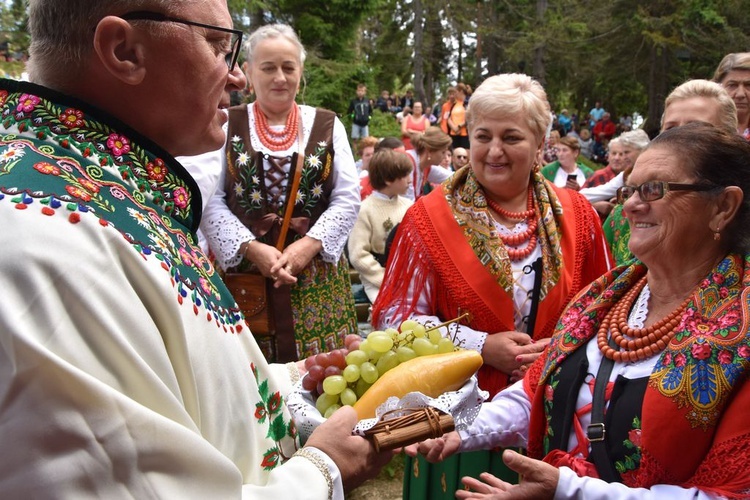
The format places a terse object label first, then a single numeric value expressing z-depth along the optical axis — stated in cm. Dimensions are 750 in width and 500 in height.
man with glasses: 92
